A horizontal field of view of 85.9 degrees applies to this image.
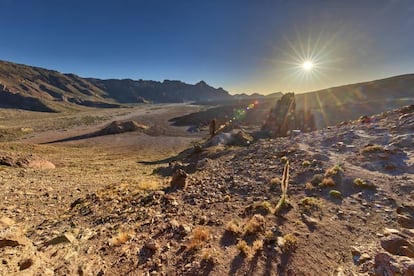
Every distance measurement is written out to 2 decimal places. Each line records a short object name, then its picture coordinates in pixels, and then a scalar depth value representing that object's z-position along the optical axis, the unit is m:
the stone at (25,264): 4.88
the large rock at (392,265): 4.74
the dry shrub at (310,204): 8.37
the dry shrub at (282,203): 8.29
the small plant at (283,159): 14.37
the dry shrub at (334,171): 11.02
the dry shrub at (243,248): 5.89
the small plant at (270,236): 6.41
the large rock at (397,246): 5.66
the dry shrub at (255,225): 6.79
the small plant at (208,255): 5.59
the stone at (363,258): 5.59
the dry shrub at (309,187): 10.23
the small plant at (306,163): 12.90
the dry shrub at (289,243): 6.07
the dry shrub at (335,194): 9.23
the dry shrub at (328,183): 10.12
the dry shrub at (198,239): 6.09
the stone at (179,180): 11.45
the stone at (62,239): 6.12
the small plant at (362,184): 9.63
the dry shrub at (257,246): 6.00
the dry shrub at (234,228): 6.87
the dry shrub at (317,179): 10.64
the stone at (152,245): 6.06
